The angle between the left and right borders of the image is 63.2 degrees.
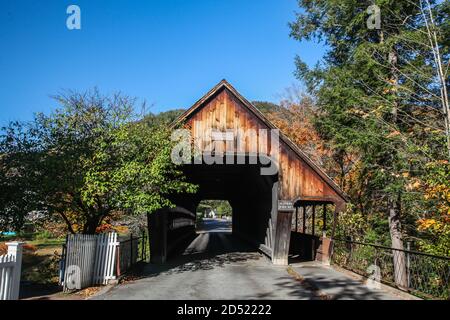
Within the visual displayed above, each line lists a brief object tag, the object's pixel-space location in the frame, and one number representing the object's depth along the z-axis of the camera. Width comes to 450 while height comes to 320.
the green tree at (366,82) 14.59
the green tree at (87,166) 11.02
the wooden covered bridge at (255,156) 15.86
